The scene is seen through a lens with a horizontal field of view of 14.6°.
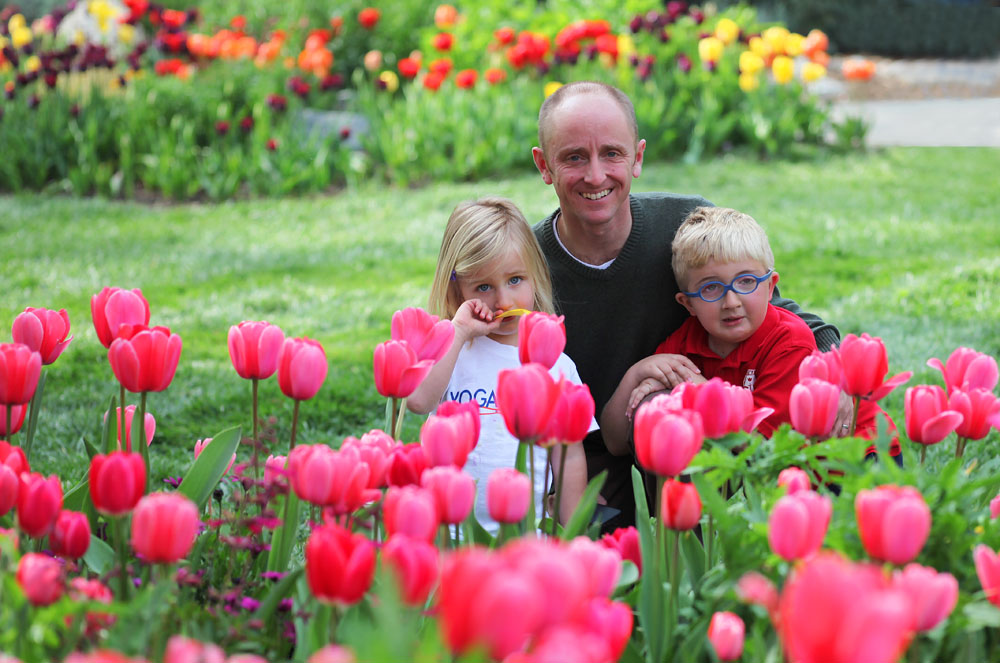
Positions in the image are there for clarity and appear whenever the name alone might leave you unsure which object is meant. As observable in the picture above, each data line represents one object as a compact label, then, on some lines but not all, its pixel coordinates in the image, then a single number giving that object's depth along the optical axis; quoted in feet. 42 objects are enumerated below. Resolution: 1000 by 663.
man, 15.82
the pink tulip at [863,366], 13.45
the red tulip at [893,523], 12.07
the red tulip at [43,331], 13.75
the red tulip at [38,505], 12.91
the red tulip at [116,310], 13.73
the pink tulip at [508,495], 12.83
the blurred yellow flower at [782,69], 34.34
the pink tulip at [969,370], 13.61
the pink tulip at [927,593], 11.20
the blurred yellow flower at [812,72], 34.47
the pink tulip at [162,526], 12.61
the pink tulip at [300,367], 13.37
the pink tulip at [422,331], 13.71
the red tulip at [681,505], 12.97
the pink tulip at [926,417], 13.34
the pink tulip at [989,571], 12.59
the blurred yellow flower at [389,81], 36.38
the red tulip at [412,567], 11.76
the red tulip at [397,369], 13.42
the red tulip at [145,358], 13.33
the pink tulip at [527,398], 13.03
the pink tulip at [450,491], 12.81
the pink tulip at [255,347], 13.56
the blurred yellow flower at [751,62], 34.11
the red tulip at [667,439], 12.90
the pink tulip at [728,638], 12.75
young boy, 15.25
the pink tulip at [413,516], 12.62
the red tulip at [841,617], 8.23
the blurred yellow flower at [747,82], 34.47
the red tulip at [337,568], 12.35
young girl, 15.12
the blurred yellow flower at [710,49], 34.40
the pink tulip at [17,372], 13.34
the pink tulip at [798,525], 12.61
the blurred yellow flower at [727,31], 35.34
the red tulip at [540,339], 13.48
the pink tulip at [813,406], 13.30
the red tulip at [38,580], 12.51
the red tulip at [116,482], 12.82
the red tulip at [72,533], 12.99
